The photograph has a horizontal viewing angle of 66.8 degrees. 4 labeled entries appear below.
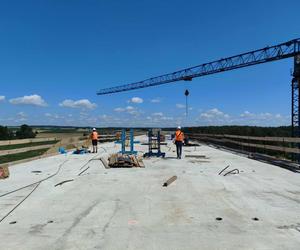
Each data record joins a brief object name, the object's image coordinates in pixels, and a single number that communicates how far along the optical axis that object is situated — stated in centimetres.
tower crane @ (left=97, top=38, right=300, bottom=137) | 2486
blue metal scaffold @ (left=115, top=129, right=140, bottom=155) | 1326
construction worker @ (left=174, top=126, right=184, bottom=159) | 1170
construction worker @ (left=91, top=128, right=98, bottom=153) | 1447
